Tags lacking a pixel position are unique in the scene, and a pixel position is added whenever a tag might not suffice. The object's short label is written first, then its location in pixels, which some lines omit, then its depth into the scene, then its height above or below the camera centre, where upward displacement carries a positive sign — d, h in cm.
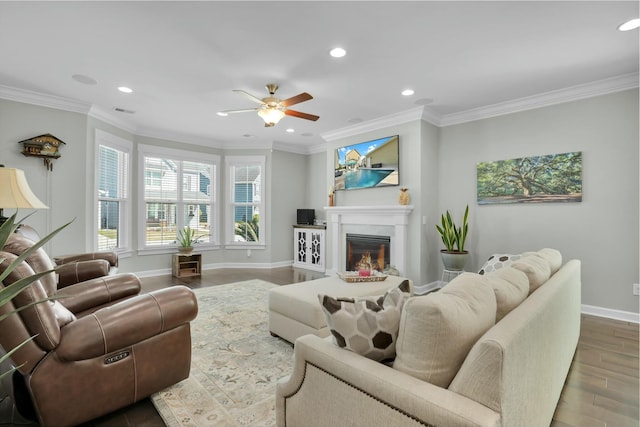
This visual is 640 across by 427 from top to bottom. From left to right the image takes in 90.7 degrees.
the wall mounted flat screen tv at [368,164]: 485 +81
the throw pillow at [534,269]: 171 -31
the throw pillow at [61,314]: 158 -53
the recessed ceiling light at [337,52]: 286 +149
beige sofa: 89 -56
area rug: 181 -115
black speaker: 672 -6
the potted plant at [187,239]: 570 -51
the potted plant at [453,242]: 419 -37
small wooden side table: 561 -97
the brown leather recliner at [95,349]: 144 -71
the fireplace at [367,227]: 466 -21
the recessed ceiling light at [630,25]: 246 +152
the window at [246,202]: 666 +22
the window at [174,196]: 567 +31
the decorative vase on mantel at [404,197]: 460 +25
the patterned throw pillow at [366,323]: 123 -43
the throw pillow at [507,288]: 132 -33
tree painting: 376 +46
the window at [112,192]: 476 +31
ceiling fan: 347 +116
